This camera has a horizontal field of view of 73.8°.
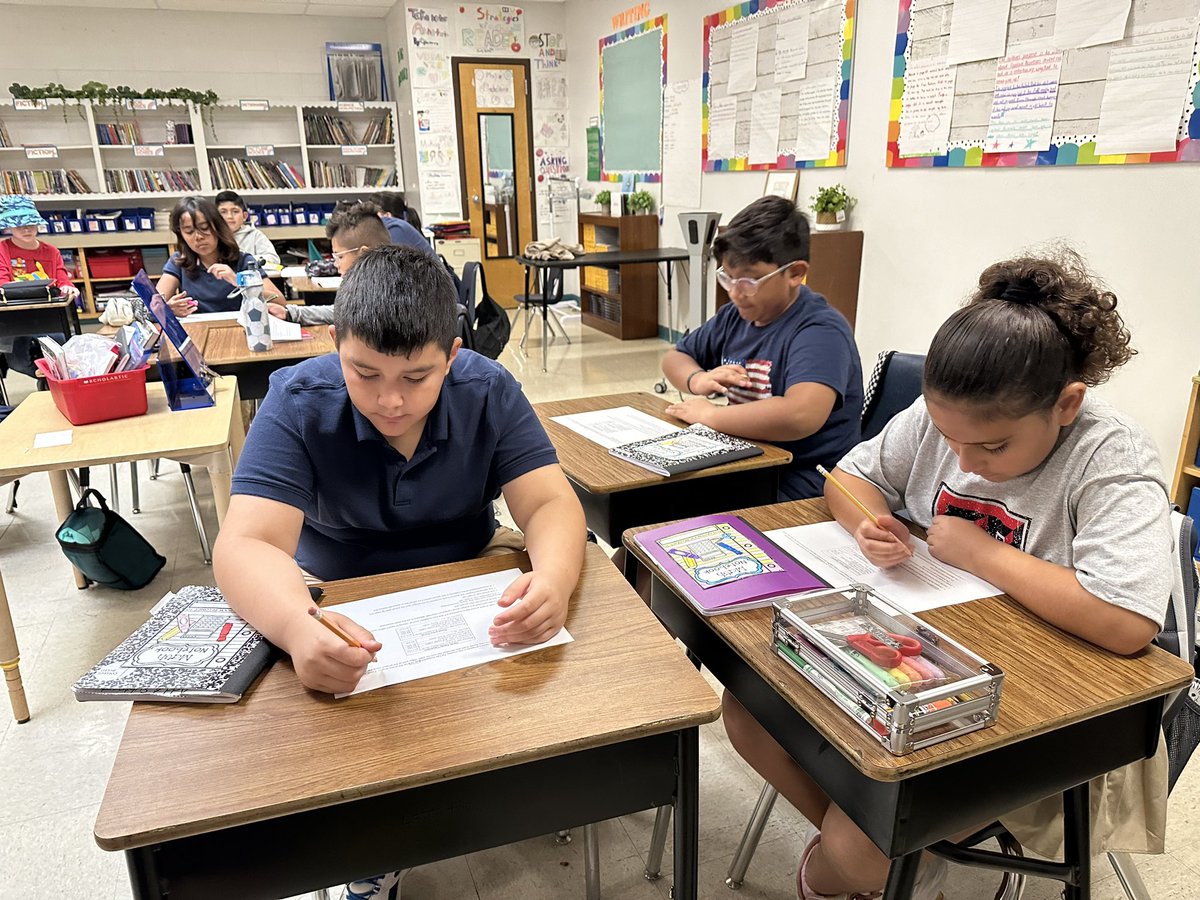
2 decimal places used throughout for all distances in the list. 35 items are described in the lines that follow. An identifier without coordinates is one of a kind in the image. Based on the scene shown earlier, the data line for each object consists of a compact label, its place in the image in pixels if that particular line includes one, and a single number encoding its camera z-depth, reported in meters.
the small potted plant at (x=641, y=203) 6.44
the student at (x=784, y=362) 1.88
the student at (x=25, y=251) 4.82
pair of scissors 0.91
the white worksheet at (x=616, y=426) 1.91
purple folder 1.12
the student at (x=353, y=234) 3.25
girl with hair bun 1.02
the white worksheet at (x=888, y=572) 1.13
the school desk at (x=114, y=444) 1.92
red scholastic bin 2.14
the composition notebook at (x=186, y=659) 0.90
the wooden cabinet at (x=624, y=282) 6.47
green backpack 2.55
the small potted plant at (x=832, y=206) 4.26
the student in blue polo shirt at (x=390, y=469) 1.07
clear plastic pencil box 0.82
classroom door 7.64
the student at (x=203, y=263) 3.81
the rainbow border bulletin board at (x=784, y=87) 4.23
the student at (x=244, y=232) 4.63
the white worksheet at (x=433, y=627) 0.98
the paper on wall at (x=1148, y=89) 2.64
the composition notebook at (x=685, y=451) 1.69
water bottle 2.99
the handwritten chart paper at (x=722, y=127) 5.25
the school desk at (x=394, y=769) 0.80
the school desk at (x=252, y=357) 2.89
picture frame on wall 4.71
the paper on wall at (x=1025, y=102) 3.09
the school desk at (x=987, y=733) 0.86
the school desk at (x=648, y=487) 1.68
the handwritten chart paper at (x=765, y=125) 4.80
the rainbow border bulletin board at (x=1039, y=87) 2.69
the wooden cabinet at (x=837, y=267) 4.19
